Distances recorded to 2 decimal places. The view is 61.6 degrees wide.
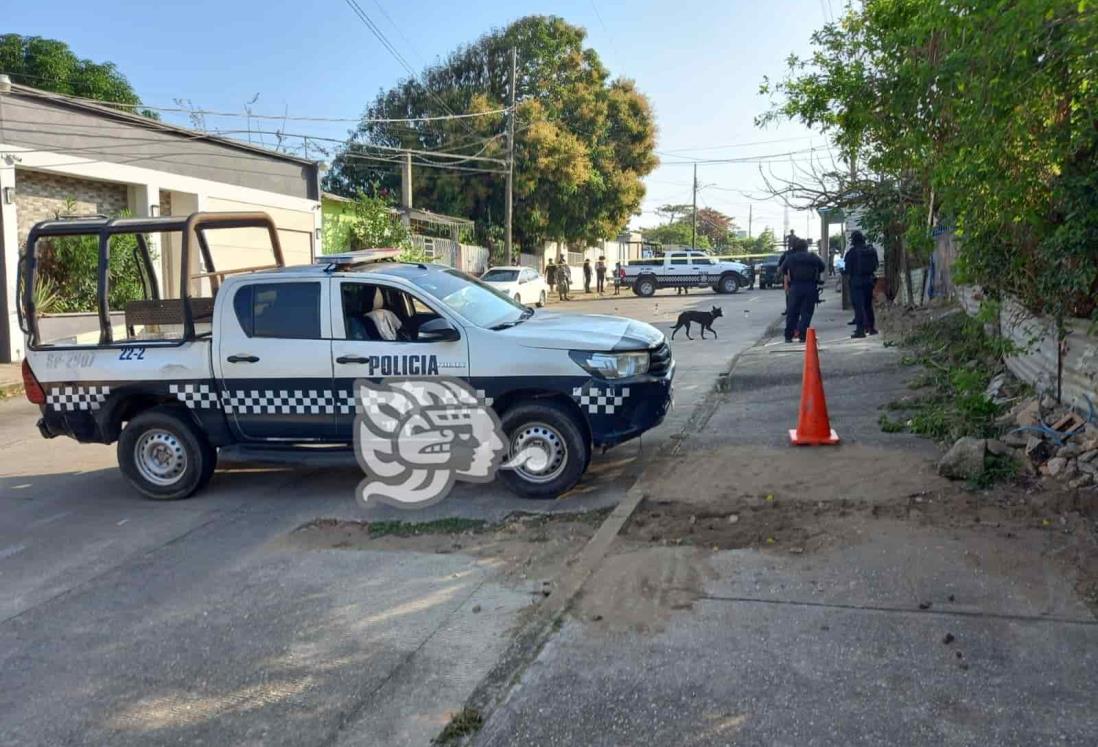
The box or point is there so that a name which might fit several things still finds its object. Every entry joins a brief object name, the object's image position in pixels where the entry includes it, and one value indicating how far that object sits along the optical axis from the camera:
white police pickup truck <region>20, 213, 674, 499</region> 6.70
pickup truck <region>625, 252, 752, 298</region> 38.50
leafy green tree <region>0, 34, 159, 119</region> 28.58
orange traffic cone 7.55
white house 16.98
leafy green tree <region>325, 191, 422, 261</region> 28.42
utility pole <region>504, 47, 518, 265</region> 34.66
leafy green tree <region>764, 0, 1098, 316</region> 4.65
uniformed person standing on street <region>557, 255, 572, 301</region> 38.78
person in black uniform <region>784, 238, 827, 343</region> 14.38
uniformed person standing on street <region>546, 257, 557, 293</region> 39.40
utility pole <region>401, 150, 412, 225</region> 30.84
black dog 17.19
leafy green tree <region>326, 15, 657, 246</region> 37.12
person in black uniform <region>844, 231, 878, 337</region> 14.65
